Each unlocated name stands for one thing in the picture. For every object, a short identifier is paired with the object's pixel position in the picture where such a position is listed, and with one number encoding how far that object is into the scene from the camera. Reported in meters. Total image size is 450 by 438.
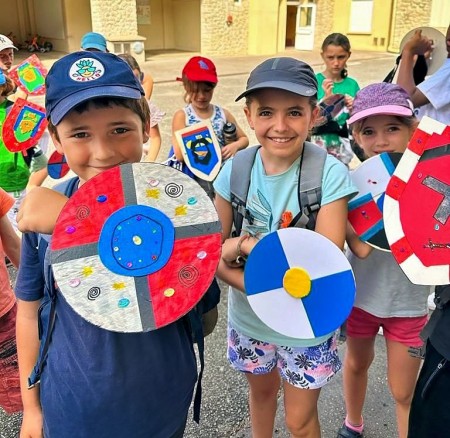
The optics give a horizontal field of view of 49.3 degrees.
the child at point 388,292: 1.98
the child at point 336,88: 4.05
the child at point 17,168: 3.60
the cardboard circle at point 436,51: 3.25
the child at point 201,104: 3.71
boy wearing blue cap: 1.29
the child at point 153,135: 4.32
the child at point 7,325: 2.11
